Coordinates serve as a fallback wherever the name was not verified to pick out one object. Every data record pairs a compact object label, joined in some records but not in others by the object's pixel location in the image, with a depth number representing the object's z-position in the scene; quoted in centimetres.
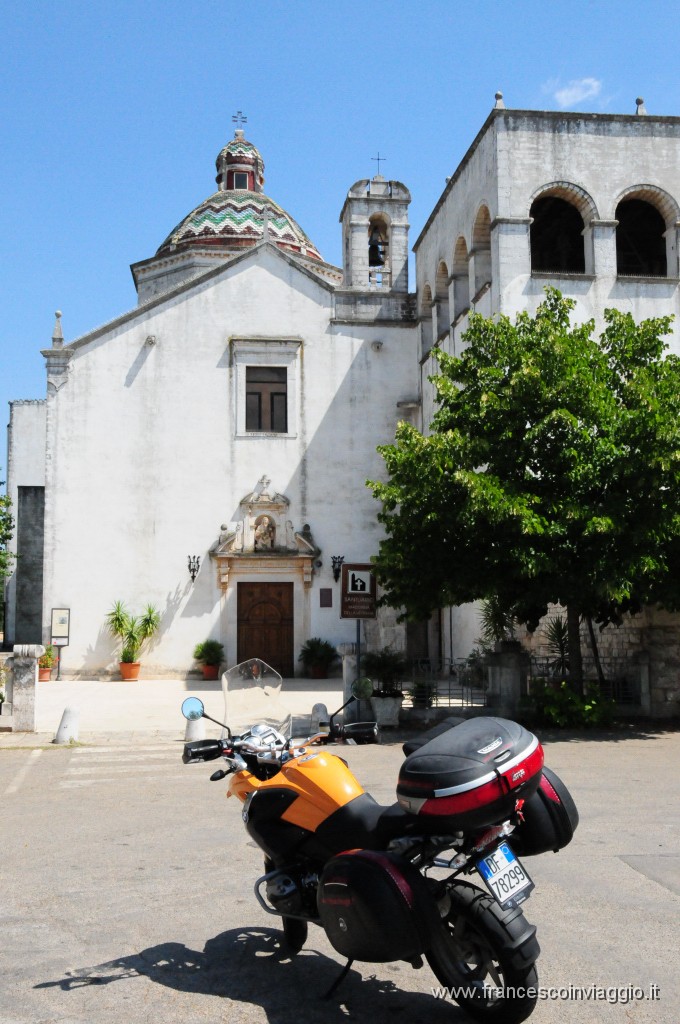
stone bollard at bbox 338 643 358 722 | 1430
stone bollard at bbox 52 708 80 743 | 1359
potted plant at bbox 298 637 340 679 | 2370
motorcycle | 375
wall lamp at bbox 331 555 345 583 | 2445
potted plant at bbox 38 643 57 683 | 2331
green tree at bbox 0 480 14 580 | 2292
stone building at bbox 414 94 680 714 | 1941
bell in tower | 2719
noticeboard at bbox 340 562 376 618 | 1530
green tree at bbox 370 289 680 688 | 1311
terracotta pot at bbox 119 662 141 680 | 2327
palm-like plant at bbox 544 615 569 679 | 1539
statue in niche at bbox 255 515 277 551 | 2438
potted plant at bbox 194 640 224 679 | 2350
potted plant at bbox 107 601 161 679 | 2333
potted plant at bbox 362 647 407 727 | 1442
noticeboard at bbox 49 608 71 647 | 2356
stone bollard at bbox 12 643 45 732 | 1425
